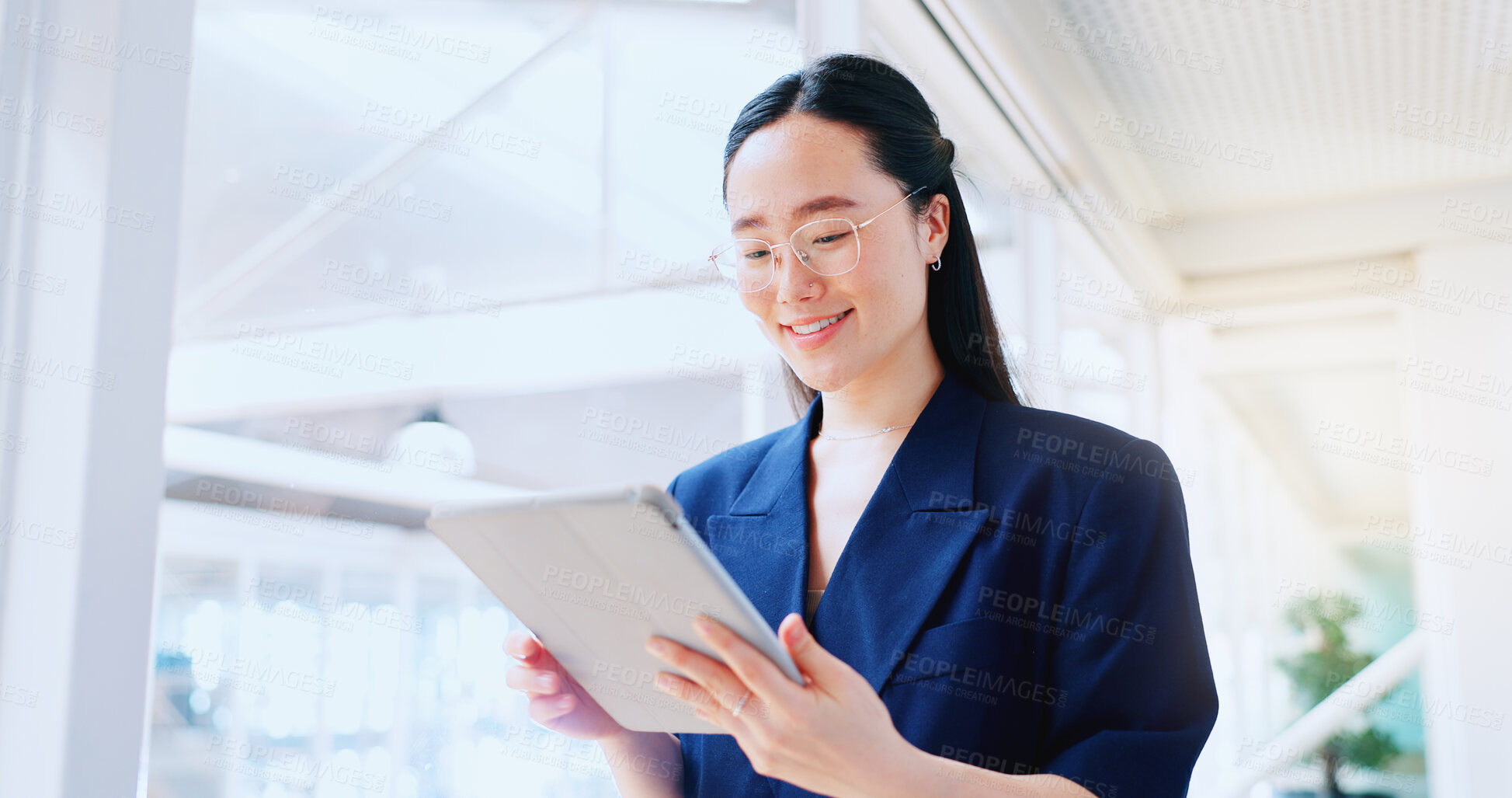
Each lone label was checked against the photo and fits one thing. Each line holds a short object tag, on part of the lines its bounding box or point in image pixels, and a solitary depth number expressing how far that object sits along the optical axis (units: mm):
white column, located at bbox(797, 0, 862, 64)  1955
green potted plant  5430
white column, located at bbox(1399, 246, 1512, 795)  3785
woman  925
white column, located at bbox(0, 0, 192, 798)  833
